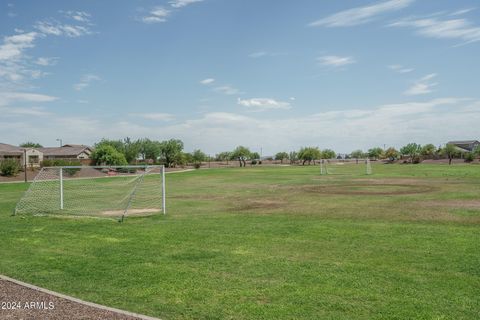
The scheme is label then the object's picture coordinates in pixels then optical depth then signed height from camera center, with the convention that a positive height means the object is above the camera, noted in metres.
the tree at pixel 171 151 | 97.62 +2.62
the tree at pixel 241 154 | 114.57 +1.96
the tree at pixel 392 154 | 140.38 +1.49
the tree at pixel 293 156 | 136.12 +1.34
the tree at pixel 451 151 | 110.94 +1.67
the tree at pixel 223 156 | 127.57 +1.64
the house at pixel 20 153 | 67.19 +1.99
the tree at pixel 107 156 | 67.62 +1.20
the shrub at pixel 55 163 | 58.84 +0.24
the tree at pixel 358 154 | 167.59 +1.99
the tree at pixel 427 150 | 127.60 +2.35
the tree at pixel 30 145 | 128.54 +6.29
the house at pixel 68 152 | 86.56 +2.51
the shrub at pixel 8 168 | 49.97 -0.29
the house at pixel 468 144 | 144.18 +4.46
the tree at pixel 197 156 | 107.62 +1.52
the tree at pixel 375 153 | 157.88 +2.14
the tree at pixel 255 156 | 120.51 +1.51
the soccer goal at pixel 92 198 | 18.38 -1.94
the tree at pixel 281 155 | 140.82 +1.77
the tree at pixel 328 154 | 147.90 +2.04
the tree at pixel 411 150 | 133.25 +2.62
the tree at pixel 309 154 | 124.44 +1.72
